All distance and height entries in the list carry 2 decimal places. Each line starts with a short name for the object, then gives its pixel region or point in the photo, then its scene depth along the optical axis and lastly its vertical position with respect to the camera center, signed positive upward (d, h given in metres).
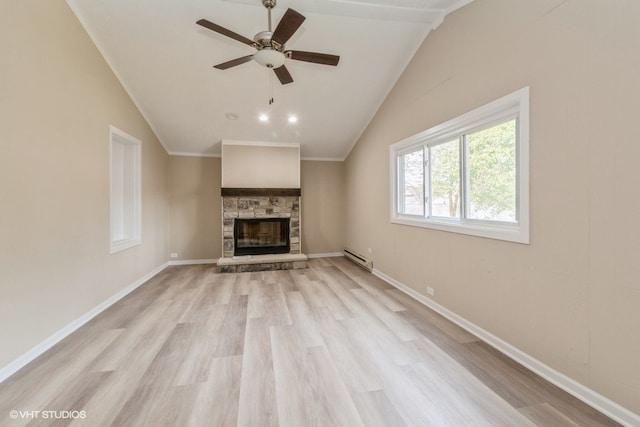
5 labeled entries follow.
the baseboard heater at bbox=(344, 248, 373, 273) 4.73 -0.93
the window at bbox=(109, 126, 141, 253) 3.78 +0.34
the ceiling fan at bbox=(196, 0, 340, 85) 2.07 +1.50
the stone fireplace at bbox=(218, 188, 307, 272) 5.06 -0.34
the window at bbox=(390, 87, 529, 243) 2.12 +0.43
